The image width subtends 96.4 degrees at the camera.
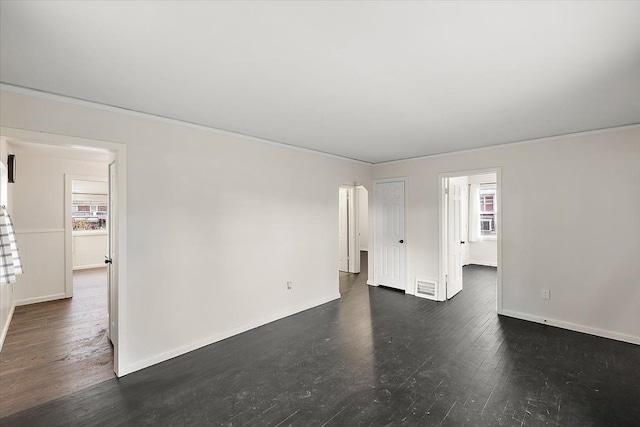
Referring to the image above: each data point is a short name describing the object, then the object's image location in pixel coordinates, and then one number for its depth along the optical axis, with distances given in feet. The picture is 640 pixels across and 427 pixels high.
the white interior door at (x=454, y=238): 16.26
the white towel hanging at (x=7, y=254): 7.11
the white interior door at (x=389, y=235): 17.74
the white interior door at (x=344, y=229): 23.26
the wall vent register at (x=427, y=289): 16.10
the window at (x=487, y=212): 25.95
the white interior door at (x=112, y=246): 9.25
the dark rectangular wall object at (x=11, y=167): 13.85
